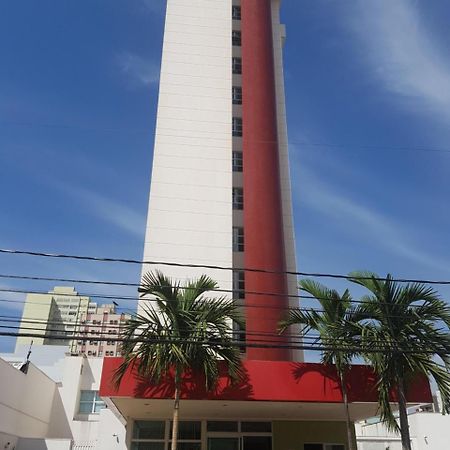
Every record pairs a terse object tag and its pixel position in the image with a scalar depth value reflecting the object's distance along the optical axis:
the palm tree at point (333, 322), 17.86
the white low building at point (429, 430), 32.03
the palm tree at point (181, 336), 16.67
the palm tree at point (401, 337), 16.72
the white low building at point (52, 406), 25.39
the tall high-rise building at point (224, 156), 30.20
